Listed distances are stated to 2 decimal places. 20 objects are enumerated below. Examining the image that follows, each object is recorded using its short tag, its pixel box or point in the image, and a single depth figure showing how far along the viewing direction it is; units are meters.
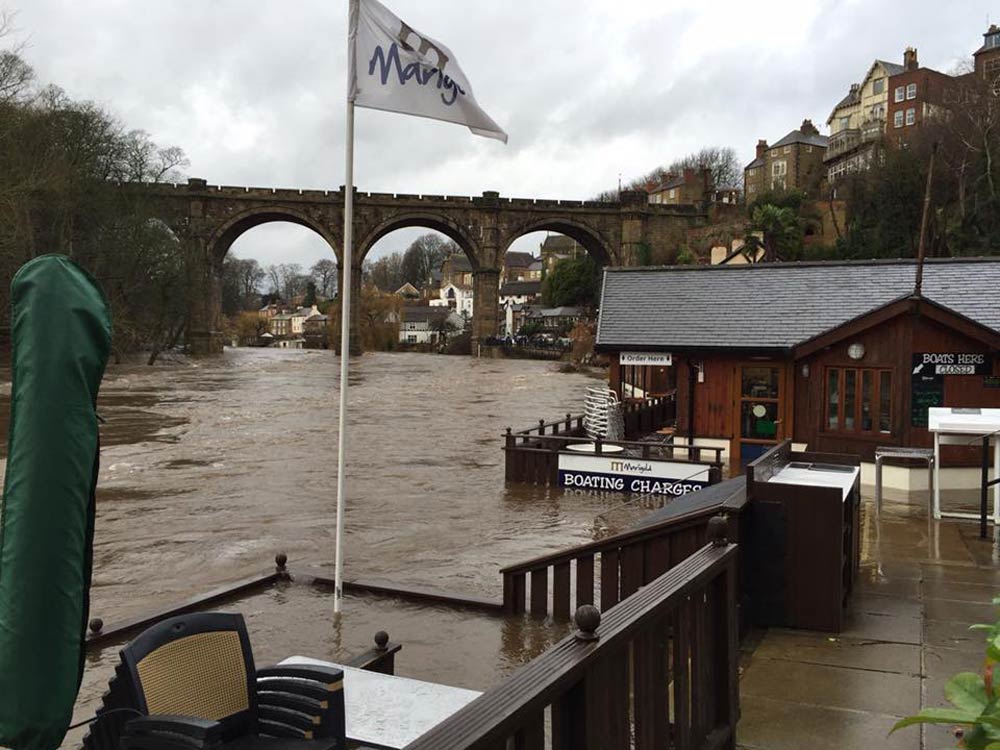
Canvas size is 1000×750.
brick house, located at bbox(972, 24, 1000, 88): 68.31
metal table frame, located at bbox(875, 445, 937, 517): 9.24
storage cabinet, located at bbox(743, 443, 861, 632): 5.70
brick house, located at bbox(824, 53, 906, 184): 83.19
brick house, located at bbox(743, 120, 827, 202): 94.12
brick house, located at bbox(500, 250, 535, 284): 168.55
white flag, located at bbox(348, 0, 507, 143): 7.32
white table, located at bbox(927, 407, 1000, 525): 9.08
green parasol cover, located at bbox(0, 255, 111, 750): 2.26
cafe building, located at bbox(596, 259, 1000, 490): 13.95
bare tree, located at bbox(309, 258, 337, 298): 168.00
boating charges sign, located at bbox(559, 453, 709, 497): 14.02
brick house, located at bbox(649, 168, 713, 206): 109.88
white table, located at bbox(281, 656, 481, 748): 3.89
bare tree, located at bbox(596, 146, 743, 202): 125.75
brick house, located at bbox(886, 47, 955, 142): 71.31
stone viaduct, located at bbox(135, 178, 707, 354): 81.50
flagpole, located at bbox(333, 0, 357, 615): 7.35
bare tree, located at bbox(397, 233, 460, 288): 182.88
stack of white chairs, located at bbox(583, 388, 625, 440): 17.27
